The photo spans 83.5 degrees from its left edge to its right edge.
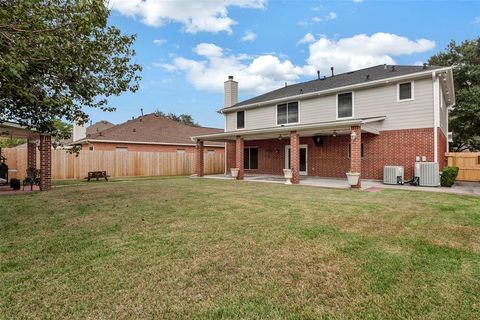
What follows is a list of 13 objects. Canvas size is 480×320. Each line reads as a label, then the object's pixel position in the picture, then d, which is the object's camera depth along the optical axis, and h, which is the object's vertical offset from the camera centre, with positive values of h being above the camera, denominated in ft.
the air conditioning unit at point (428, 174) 38.47 -1.98
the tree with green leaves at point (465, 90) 63.52 +16.70
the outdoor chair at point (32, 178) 37.83 -2.04
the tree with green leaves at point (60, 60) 13.23 +6.16
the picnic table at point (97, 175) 51.57 -2.24
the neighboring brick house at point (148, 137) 70.53 +7.34
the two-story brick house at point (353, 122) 40.34 +6.49
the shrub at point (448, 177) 38.32 -2.41
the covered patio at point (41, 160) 35.61 +0.54
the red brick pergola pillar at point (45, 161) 36.70 +0.40
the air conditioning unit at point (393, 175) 41.06 -2.21
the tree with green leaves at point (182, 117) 166.27 +28.83
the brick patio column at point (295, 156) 43.65 +0.92
